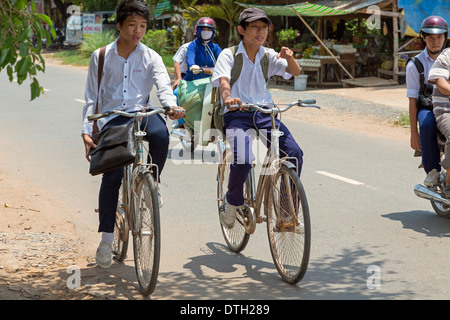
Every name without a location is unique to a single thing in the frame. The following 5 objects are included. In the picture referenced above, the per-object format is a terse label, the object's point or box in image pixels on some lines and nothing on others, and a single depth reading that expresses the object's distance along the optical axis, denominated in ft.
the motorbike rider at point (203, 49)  33.45
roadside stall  68.49
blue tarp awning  61.05
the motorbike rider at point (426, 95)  22.15
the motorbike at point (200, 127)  29.94
